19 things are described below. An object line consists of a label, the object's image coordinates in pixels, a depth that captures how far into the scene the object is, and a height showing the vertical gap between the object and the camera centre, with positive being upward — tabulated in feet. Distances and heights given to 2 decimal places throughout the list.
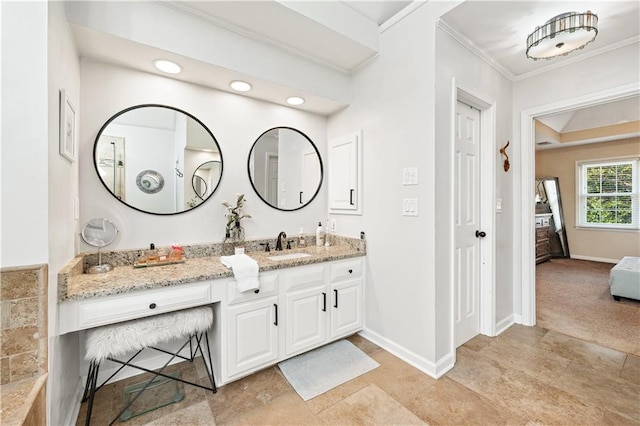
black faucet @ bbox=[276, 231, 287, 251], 8.32 -0.90
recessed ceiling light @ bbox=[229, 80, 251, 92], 7.16 +3.43
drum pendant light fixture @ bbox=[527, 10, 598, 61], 5.33 +3.65
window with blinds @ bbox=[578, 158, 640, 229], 17.29 +1.17
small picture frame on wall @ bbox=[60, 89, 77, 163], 4.40 +1.47
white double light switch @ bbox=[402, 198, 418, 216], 6.71 +0.12
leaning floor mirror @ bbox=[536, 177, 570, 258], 19.49 +0.18
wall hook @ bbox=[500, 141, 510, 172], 8.59 +1.72
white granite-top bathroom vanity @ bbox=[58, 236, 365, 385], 4.74 -1.79
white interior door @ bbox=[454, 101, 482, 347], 7.48 -0.37
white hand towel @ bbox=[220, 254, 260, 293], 5.80 -1.33
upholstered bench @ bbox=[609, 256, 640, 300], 10.40 -2.76
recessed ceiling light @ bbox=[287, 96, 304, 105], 8.16 +3.45
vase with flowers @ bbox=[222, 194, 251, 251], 7.58 -0.38
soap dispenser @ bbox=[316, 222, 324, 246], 8.91 -0.81
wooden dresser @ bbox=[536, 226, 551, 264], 17.86 -2.22
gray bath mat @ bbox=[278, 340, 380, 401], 6.01 -3.85
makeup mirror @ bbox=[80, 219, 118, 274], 5.74 -0.50
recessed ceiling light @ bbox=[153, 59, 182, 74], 6.17 +3.43
